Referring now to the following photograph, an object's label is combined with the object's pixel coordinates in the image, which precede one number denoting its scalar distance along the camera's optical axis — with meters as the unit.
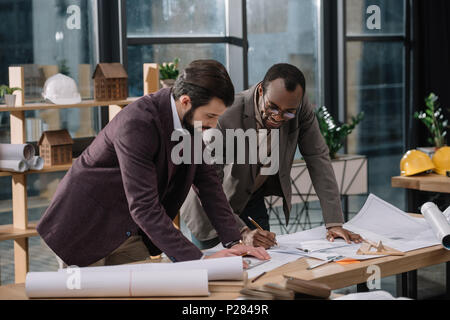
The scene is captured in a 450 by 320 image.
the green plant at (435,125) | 4.39
